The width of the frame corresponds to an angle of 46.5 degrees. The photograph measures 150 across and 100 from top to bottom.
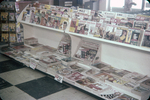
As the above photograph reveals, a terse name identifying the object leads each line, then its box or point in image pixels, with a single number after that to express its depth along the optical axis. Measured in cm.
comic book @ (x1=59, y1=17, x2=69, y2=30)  285
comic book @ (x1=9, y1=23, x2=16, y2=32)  493
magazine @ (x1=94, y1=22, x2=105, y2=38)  240
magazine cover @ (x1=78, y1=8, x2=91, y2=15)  268
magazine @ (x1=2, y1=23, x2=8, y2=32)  497
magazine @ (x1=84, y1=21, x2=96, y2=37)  250
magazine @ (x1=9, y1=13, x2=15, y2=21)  488
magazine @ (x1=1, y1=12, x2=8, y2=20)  493
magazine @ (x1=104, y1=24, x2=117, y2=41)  228
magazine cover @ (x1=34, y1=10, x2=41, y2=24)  330
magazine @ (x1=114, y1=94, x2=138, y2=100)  204
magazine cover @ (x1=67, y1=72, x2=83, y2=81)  253
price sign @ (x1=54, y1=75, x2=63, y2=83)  260
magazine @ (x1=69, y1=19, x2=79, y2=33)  269
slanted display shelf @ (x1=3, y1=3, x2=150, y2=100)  221
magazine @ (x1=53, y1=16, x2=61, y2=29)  296
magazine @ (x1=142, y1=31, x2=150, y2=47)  198
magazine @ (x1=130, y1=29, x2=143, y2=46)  205
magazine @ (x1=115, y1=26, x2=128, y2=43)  217
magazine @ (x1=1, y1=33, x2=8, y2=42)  508
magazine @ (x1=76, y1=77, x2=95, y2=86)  240
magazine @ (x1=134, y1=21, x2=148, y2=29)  208
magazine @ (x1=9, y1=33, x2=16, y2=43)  496
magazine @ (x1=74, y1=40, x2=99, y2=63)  281
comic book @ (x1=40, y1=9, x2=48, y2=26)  318
